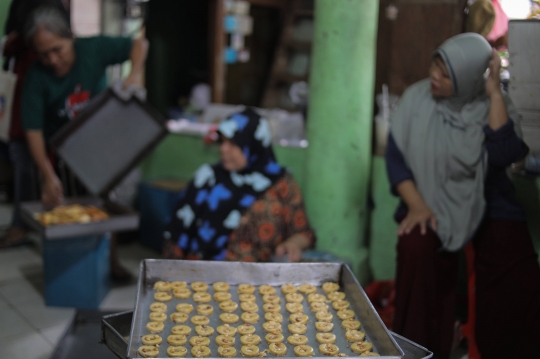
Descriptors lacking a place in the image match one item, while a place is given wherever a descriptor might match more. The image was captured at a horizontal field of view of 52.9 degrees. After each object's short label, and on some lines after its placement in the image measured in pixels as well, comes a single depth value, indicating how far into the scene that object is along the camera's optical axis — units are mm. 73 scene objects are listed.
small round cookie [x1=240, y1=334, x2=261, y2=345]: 1373
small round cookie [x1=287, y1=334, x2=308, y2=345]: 1394
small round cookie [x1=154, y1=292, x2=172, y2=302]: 1566
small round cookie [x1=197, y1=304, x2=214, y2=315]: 1542
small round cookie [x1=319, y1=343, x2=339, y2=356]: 1340
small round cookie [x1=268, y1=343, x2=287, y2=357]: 1318
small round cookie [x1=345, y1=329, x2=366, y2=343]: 1400
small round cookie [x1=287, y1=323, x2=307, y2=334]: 1459
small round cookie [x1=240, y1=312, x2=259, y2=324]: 1503
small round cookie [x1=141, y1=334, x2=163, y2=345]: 1337
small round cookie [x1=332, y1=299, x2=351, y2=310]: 1567
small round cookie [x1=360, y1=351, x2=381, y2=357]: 1313
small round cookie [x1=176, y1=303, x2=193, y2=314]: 1557
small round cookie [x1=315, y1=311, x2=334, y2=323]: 1522
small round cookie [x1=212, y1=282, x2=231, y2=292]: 1633
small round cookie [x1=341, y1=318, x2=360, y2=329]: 1460
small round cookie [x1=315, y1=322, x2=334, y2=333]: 1478
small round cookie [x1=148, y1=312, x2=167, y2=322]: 1466
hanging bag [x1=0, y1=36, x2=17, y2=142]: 2768
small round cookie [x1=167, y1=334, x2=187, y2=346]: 1394
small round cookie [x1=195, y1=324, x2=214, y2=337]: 1438
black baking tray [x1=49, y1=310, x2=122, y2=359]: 1959
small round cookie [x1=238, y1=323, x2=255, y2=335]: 1429
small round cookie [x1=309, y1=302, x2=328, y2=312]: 1569
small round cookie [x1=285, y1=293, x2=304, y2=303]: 1588
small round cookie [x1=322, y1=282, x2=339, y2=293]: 1649
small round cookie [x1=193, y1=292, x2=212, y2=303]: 1595
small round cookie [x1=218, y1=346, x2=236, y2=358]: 1307
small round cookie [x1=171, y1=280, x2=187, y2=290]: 1629
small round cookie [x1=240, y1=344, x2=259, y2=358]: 1304
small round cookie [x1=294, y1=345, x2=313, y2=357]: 1328
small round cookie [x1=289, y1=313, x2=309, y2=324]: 1521
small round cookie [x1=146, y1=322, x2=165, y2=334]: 1418
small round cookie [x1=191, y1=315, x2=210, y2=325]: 1500
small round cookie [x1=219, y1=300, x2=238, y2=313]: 1548
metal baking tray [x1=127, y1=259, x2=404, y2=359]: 1496
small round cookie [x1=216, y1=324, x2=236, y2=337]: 1432
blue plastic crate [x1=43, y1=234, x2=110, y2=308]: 2701
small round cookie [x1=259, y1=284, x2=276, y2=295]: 1628
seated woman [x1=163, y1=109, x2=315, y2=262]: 2455
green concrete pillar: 2533
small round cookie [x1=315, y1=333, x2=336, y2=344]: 1415
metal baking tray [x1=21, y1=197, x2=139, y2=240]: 2379
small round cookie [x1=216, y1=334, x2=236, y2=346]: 1392
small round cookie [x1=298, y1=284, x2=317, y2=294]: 1646
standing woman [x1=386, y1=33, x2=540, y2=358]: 1908
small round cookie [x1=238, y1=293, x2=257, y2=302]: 1589
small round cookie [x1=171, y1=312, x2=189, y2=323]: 1512
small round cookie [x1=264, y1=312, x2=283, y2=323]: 1508
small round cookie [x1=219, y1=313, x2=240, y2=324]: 1506
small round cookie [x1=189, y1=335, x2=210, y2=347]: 1387
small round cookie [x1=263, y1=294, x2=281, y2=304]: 1585
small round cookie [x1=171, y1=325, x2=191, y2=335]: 1447
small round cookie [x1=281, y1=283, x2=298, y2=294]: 1632
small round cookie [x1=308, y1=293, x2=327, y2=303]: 1603
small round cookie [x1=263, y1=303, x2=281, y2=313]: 1550
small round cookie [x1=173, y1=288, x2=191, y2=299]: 1604
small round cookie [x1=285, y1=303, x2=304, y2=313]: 1557
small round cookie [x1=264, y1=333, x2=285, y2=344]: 1395
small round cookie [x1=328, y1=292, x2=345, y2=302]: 1605
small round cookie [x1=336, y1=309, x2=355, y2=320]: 1516
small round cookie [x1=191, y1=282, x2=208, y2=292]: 1637
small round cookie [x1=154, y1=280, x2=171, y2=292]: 1615
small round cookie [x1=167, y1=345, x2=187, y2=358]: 1301
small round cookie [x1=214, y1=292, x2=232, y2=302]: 1596
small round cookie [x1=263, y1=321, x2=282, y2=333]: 1457
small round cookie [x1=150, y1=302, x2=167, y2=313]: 1510
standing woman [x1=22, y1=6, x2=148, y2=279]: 2613
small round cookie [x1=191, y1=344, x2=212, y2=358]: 1309
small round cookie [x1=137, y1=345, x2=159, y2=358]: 1247
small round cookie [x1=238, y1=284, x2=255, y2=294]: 1625
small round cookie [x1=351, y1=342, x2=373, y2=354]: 1335
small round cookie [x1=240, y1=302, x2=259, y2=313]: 1545
